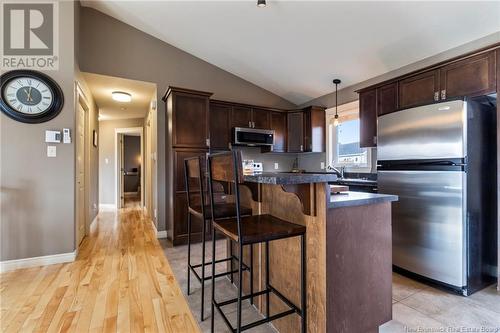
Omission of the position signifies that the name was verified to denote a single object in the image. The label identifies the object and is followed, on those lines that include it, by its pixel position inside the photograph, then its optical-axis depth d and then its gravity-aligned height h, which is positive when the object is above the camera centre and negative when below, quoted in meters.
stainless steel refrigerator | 2.04 -0.25
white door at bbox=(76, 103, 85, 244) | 3.19 -0.08
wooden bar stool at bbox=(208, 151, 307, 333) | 1.24 -0.35
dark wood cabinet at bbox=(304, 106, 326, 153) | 4.46 +0.69
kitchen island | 1.28 -0.53
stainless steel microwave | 4.16 +0.53
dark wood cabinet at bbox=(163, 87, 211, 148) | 3.46 +0.75
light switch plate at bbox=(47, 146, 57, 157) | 2.75 +0.19
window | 3.90 +0.40
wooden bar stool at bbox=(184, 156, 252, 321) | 1.88 -0.35
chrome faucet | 4.10 -0.08
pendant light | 3.46 +1.23
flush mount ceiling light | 4.15 +1.25
